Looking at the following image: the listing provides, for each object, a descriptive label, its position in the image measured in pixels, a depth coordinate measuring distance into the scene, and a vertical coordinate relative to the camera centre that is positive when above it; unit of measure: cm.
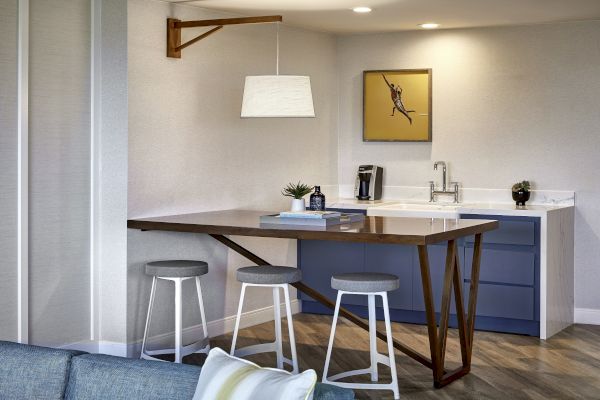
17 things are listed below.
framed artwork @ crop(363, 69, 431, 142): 688 +53
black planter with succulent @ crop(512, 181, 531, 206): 642 -12
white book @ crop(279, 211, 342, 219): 479 -21
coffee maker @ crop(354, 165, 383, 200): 703 -5
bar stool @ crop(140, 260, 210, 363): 498 -58
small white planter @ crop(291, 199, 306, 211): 509 -16
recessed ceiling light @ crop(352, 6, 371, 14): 579 +105
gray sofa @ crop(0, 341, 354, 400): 248 -56
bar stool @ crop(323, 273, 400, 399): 451 -57
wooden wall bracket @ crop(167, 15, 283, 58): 533 +85
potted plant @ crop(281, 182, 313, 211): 509 -13
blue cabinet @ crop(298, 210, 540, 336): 599 -65
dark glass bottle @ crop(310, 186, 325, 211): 520 -15
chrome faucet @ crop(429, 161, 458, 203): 679 -9
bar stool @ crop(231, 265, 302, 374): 476 -55
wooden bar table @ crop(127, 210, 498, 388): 445 -30
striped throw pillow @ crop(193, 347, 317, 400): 217 -50
